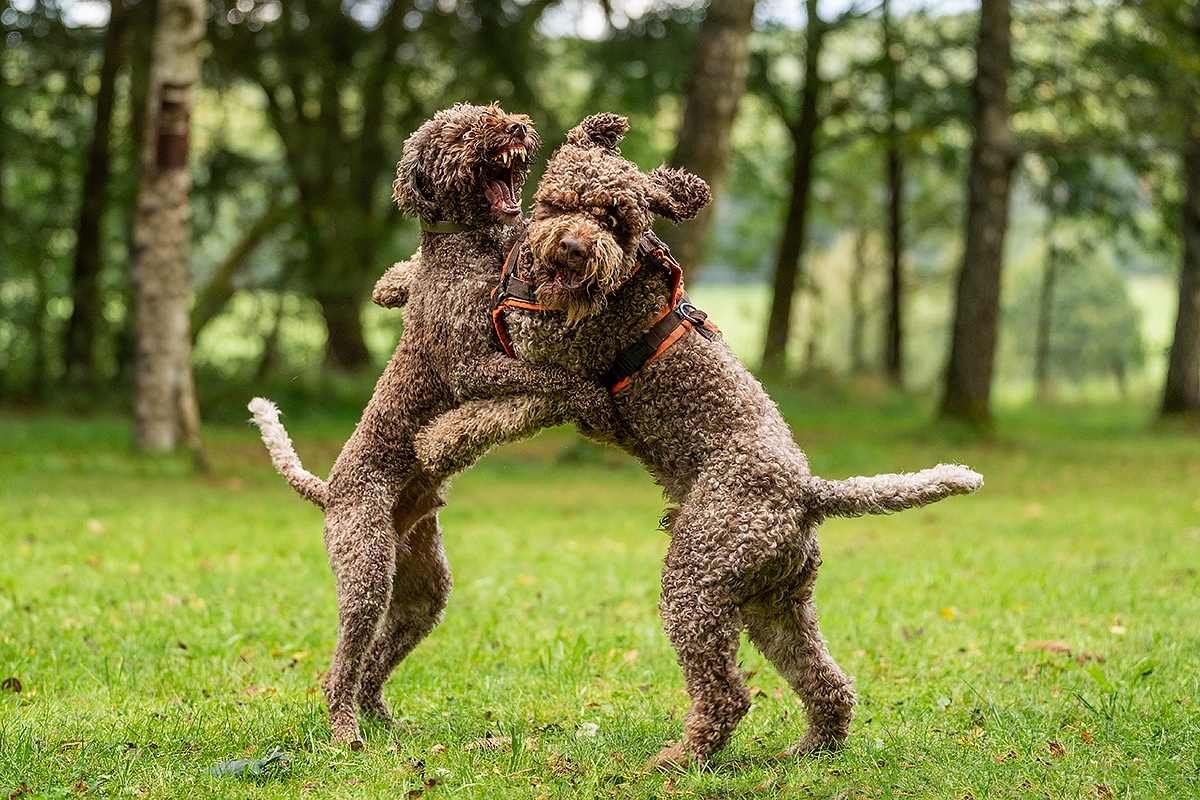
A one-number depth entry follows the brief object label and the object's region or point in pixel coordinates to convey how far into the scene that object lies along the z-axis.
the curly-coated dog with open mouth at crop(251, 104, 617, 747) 3.39
